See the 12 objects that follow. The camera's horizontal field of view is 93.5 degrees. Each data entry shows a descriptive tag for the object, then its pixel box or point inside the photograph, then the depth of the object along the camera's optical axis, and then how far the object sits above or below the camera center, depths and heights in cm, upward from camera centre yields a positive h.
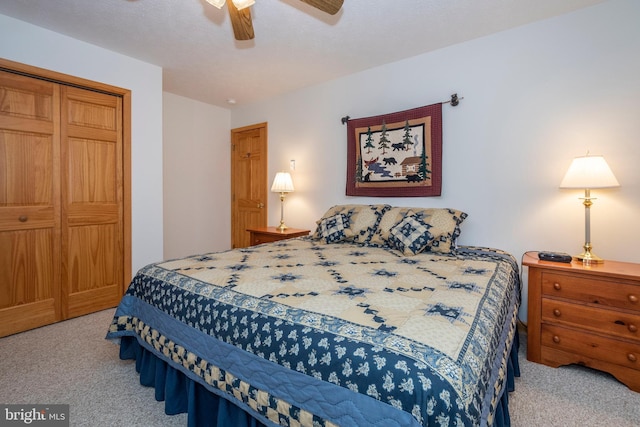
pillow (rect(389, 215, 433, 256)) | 229 -22
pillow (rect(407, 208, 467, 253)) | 235 -15
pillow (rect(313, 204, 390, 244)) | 273 -13
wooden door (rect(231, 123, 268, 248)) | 438 +40
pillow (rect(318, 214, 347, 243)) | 279 -20
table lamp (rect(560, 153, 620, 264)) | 193 +18
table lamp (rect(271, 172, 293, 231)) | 371 +28
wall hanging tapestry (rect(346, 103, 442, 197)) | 285 +54
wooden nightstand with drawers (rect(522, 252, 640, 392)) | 174 -67
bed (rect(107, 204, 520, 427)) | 86 -47
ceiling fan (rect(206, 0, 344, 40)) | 161 +112
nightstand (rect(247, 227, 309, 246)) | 346 -32
